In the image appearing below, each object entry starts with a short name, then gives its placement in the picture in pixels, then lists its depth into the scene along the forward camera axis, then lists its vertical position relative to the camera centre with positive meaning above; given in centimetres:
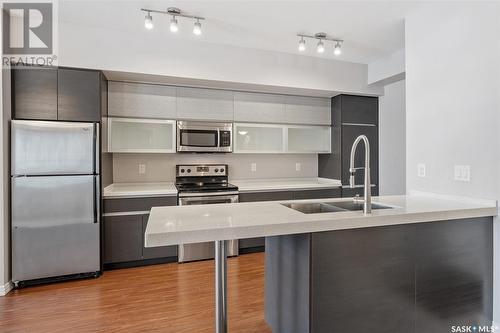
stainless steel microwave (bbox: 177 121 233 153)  371 +38
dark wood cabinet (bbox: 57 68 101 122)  292 +73
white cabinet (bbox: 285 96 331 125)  417 +82
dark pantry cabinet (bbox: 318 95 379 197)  417 +49
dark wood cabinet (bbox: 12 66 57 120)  278 +71
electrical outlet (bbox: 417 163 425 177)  251 -3
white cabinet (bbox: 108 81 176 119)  345 +80
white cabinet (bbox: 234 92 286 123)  393 +81
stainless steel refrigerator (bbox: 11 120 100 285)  275 -33
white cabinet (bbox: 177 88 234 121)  367 +80
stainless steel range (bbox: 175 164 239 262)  346 -31
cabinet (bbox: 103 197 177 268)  320 -75
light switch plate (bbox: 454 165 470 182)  214 -5
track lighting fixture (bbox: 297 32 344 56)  311 +141
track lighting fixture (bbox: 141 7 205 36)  262 +139
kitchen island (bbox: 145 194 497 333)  152 -56
